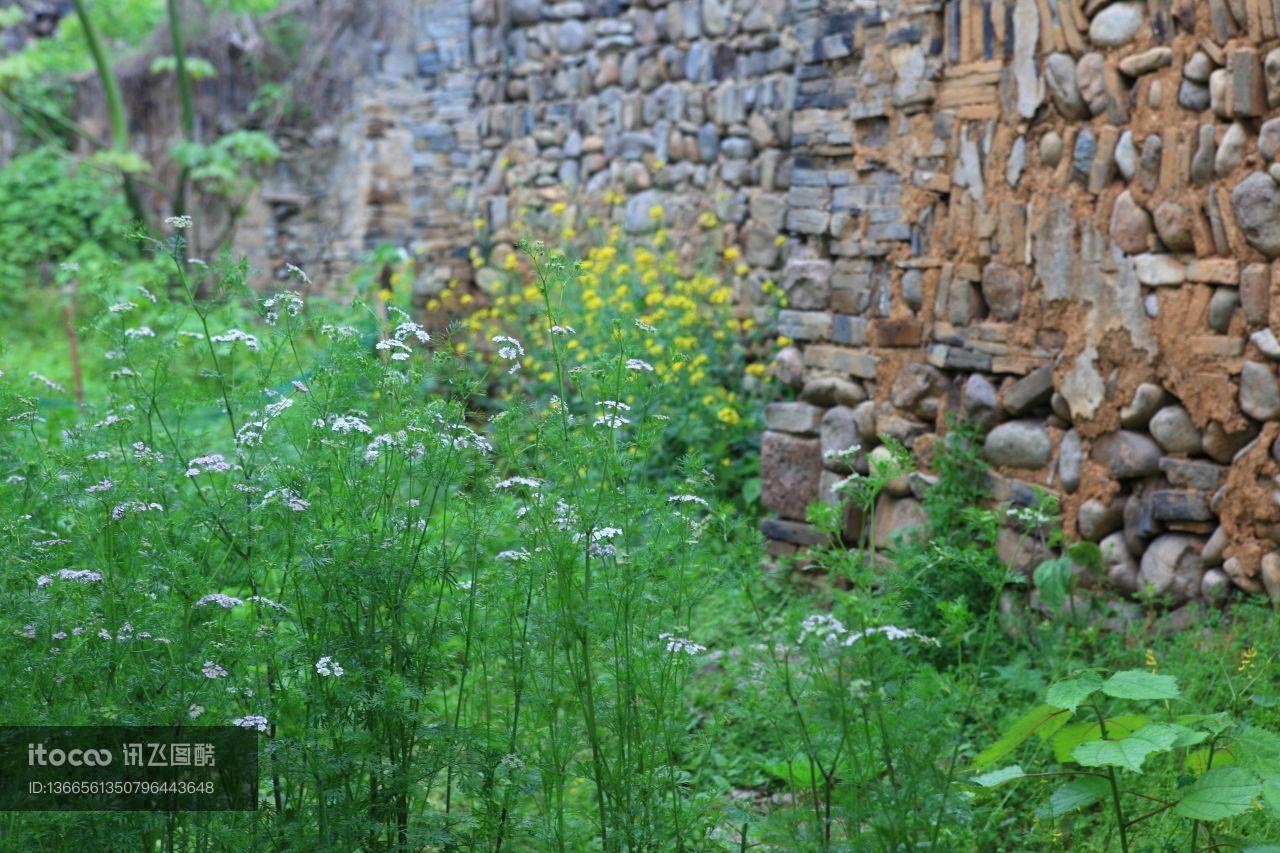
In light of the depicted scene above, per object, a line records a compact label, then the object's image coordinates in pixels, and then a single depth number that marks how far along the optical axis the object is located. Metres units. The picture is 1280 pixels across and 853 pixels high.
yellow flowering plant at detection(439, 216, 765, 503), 5.88
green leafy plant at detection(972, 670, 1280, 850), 2.32
